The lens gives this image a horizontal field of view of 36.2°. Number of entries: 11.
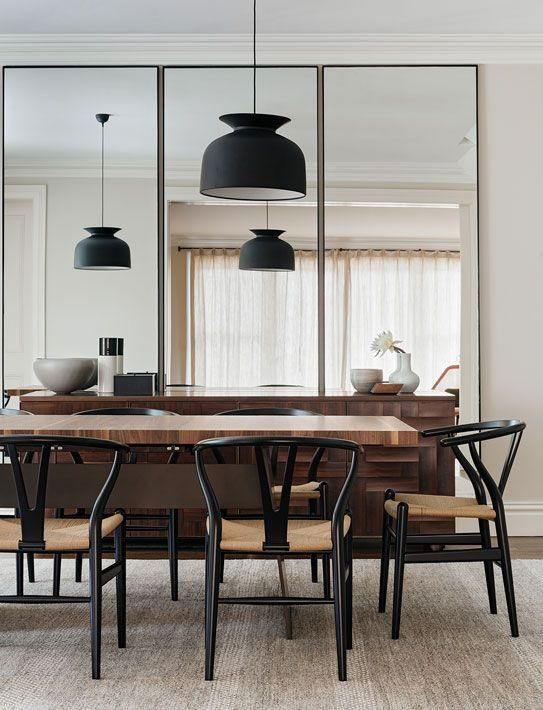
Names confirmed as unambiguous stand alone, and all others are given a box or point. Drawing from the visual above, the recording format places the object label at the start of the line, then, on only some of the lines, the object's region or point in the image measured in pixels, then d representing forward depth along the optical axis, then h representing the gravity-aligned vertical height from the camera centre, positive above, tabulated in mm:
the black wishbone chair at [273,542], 2570 -567
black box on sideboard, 4449 -123
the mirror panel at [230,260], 4664 +580
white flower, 4629 +108
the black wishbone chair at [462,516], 2967 -592
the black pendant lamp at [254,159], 2768 +689
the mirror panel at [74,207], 4672 +875
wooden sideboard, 4312 -316
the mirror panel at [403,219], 4664 +813
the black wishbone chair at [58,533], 2533 -558
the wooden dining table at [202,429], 2863 -238
